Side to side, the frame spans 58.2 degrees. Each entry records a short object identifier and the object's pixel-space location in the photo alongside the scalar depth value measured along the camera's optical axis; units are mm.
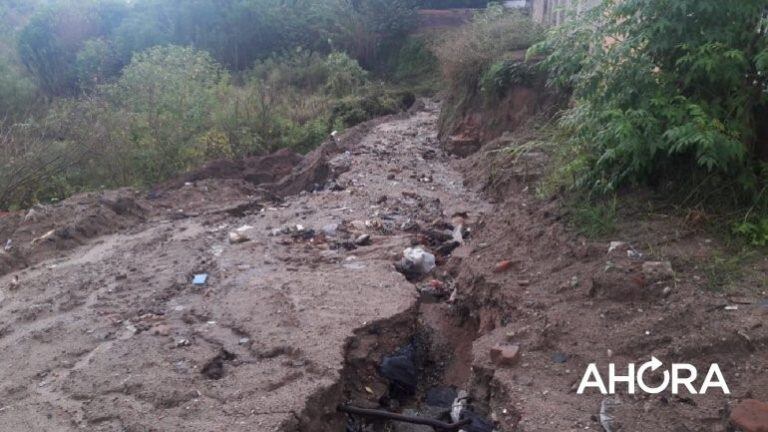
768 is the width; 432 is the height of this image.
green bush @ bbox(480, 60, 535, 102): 10391
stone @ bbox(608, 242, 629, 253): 4508
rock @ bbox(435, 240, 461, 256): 6508
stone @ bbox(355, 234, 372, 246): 6845
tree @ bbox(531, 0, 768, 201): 4383
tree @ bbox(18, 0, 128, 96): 23031
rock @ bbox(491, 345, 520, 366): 3916
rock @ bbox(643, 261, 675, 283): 4086
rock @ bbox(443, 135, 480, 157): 11344
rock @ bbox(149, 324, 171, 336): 4820
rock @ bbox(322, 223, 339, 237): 7275
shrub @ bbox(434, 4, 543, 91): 11492
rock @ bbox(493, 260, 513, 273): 5109
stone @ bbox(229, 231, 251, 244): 7313
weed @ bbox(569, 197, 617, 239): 4796
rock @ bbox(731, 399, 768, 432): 2973
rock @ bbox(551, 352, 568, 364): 3852
